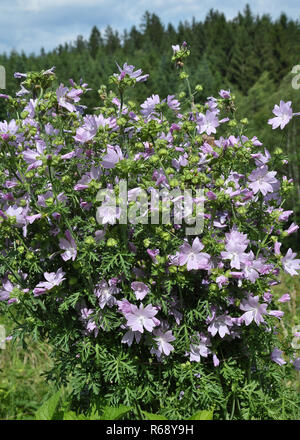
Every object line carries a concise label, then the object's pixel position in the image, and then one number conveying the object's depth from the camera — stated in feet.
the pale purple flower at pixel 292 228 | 4.41
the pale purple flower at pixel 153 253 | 4.14
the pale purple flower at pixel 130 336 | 4.25
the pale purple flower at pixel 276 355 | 4.54
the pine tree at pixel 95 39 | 158.28
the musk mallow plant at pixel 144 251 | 4.16
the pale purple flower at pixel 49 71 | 4.27
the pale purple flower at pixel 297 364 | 4.65
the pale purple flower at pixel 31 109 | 4.40
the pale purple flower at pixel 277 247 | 4.34
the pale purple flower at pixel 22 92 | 4.48
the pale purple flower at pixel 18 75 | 4.37
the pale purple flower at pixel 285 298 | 4.44
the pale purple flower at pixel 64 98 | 4.30
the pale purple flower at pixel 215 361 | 4.34
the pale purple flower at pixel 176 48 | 4.47
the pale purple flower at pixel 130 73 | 4.27
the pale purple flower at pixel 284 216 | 4.36
